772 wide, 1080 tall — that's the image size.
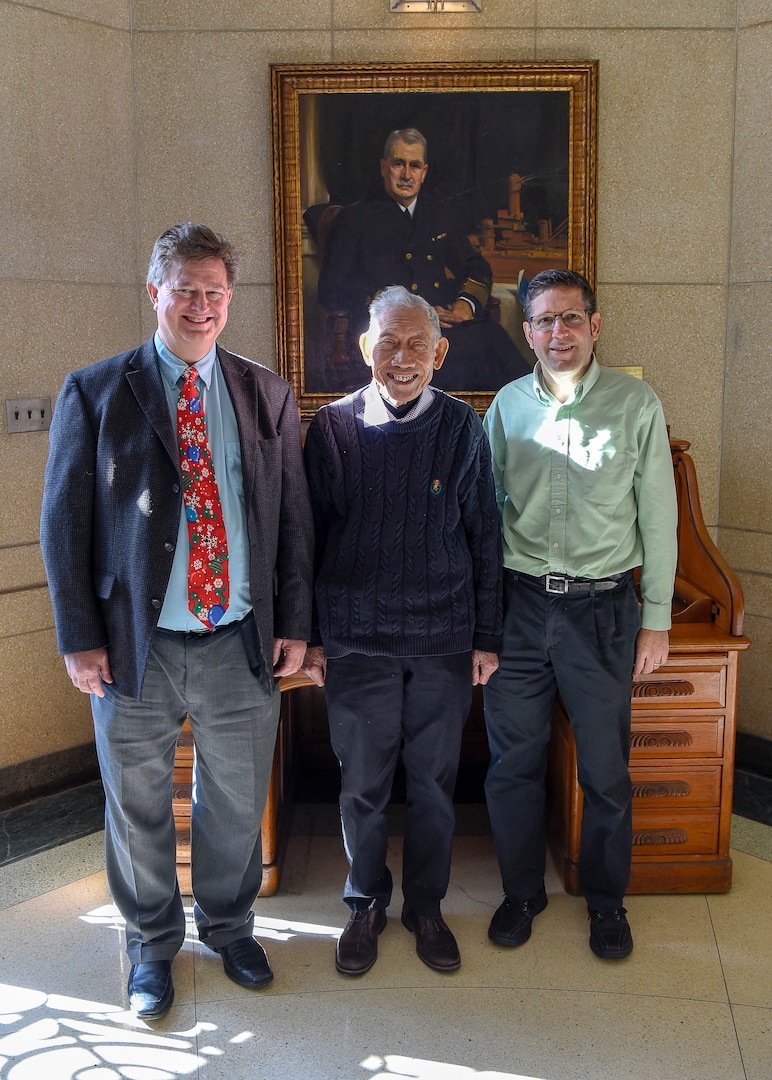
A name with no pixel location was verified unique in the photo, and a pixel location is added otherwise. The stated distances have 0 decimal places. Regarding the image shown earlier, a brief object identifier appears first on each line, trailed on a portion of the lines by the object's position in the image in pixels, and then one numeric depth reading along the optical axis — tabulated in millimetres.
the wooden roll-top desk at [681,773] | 2855
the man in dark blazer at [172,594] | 2135
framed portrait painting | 3373
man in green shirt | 2455
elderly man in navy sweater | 2322
